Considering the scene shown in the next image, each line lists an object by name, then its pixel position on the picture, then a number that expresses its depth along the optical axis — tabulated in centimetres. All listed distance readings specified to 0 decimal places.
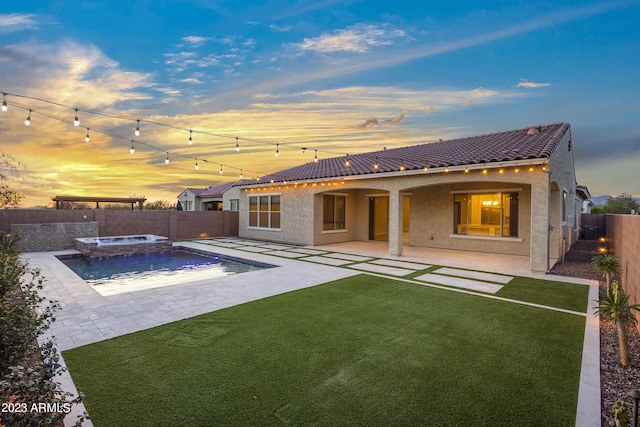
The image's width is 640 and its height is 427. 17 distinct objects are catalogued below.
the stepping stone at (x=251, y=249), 1309
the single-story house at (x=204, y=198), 2993
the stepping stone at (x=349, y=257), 1064
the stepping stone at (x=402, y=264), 908
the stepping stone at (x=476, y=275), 759
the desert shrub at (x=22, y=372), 175
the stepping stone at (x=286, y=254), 1148
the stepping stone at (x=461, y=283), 671
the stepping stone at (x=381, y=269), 830
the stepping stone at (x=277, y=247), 1374
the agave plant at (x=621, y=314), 351
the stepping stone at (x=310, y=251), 1216
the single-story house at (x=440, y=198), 887
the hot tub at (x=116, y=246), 1199
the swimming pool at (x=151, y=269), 777
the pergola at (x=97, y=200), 1781
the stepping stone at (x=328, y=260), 993
